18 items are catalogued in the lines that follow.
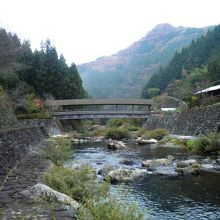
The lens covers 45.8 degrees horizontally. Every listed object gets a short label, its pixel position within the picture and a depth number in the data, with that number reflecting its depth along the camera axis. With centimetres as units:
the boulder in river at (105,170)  1105
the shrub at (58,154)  1147
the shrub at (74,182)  657
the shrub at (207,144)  1602
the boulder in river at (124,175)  995
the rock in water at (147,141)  2470
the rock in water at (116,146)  2130
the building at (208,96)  2819
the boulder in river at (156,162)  1298
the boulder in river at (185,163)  1222
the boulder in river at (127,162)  1388
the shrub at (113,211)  419
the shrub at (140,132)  3317
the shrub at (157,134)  2687
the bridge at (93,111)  3931
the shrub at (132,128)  4307
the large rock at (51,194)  557
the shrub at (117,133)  3219
